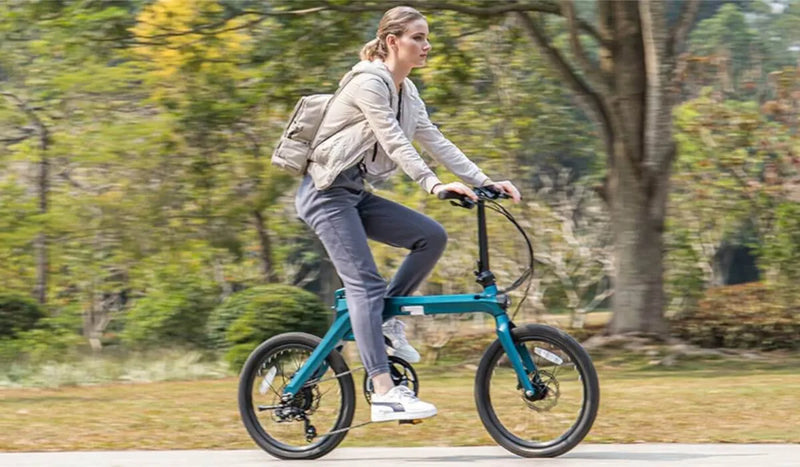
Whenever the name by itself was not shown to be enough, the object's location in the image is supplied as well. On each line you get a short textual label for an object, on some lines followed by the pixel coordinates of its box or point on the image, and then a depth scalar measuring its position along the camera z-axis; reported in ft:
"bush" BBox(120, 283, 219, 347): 64.28
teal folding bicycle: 18.80
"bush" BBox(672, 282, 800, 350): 55.31
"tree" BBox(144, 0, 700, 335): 45.85
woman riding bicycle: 18.99
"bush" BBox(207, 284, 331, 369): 48.14
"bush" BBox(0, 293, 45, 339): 59.72
